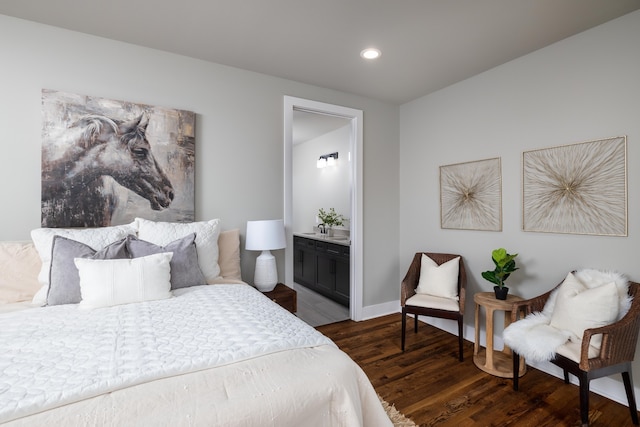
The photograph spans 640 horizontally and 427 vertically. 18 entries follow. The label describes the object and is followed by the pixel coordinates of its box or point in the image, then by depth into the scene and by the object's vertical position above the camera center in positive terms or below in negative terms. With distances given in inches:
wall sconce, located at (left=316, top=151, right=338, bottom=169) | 201.0 +34.7
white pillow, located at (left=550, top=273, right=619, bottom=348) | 74.6 -23.6
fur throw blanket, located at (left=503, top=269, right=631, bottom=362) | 76.6 -30.6
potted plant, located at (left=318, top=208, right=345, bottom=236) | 197.3 -4.9
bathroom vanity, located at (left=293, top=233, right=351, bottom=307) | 157.2 -29.9
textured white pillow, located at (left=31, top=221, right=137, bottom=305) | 73.4 -6.8
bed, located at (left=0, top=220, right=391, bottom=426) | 36.4 -20.7
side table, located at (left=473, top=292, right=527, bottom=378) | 97.0 -46.0
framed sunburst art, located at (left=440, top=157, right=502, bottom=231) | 115.3 +6.8
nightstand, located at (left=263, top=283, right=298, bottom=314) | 103.5 -28.6
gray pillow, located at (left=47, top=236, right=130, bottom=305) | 69.4 -12.8
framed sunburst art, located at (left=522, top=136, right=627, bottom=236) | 85.6 +7.4
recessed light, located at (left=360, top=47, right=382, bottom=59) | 100.1 +52.1
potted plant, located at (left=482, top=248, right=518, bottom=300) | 100.0 -18.9
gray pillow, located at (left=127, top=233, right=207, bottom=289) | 79.7 -11.7
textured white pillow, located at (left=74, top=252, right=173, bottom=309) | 66.9 -15.4
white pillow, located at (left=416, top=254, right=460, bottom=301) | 116.0 -25.5
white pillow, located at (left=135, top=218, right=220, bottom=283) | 87.6 -6.8
